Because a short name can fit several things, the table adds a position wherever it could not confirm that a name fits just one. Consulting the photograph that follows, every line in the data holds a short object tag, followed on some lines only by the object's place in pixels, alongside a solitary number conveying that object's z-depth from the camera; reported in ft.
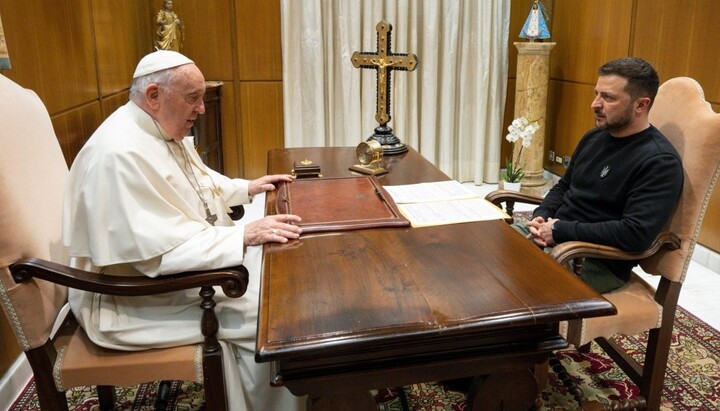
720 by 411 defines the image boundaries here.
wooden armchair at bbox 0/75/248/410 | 4.60
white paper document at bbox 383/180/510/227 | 5.56
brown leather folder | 5.34
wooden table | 3.55
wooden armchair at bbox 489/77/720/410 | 5.65
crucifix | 8.57
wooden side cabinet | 14.43
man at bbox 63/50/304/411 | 4.86
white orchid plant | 13.51
